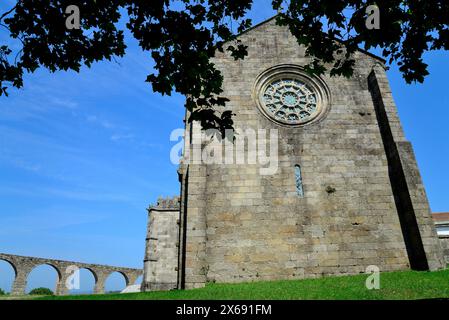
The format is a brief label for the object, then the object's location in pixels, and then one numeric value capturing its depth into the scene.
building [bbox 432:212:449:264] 33.88
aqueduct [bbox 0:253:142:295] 28.75
